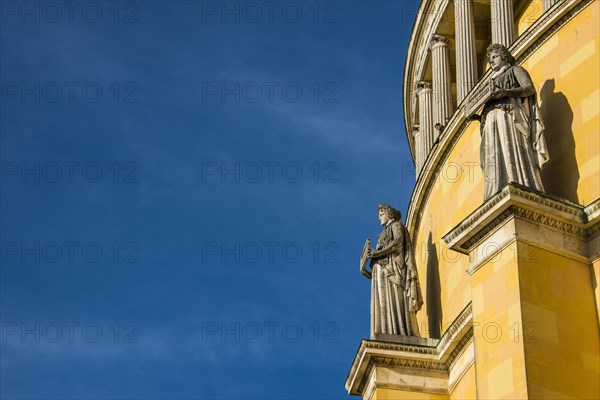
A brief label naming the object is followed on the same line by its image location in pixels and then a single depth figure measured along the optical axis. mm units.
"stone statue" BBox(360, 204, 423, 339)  26625
